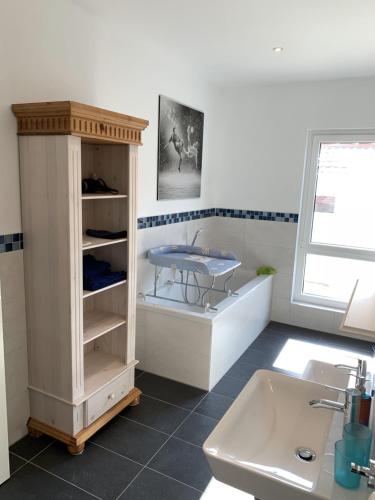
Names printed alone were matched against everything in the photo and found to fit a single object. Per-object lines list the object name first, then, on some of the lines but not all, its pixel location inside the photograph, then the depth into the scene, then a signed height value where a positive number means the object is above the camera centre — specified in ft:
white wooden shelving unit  6.19 -1.54
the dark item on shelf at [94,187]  7.53 -0.21
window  12.37 -1.00
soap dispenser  3.37 -1.86
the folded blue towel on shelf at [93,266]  7.32 -1.73
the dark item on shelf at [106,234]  7.57 -1.11
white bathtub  9.08 -3.82
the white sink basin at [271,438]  3.32 -2.55
